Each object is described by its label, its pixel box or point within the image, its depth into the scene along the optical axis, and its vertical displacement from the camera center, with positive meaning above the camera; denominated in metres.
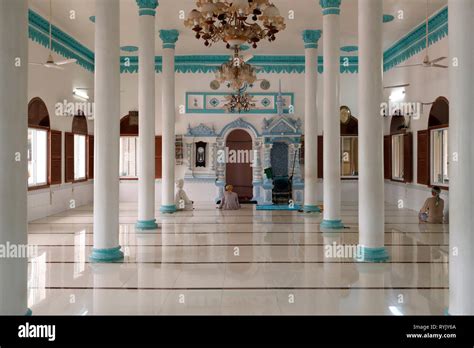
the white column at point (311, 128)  12.02 +1.05
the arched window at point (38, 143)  10.86 +0.69
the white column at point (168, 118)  12.21 +1.36
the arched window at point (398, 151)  13.18 +0.55
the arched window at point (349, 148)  15.54 +0.71
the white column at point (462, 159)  3.91 +0.08
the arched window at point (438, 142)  11.00 +0.65
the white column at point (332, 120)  9.47 +0.98
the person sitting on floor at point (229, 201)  12.80 -0.78
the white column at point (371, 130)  6.53 +0.54
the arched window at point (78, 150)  13.19 +0.63
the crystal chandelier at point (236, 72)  8.66 +1.76
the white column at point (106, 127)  6.56 +0.60
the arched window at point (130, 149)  15.60 +0.74
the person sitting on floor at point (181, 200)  12.65 -0.74
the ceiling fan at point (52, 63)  9.58 +2.14
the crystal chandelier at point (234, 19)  6.65 +2.10
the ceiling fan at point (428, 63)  9.56 +2.09
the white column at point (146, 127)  9.39 +0.86
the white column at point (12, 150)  3.70 +0.18
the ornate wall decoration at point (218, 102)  15.66 +2.19
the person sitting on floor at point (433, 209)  10.32 -0.84
